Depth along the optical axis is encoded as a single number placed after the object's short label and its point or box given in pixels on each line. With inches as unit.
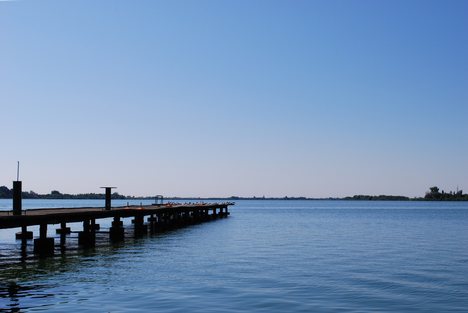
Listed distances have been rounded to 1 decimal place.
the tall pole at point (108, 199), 1830.3
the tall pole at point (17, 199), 1238.3
